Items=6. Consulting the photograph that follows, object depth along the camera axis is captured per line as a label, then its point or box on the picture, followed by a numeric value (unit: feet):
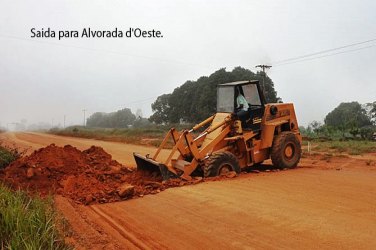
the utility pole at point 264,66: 148.97
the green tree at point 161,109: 241.59
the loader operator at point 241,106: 39.14
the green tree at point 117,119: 372.11
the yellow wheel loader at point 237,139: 35.40
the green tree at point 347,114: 225.56
